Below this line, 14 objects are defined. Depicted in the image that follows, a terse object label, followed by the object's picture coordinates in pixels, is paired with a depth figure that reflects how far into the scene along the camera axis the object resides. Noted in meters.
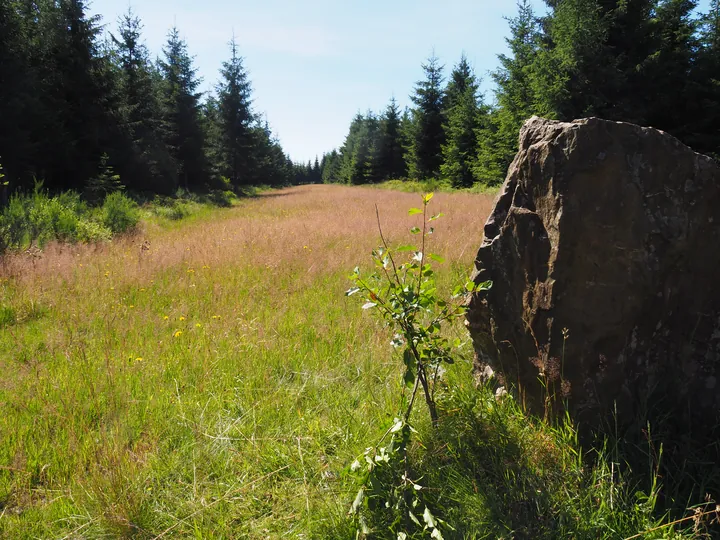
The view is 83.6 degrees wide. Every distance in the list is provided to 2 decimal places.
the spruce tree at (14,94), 12.00
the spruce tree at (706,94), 14.97
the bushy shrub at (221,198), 20.59
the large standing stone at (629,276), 1.94
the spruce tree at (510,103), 18.73
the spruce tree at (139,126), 18.52
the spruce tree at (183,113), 24.12
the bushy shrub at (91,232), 8.31
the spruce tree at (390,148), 38.81
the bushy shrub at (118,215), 10.29
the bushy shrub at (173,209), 14.26
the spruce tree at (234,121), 29.36
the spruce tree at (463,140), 25.20
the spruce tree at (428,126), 30.27
